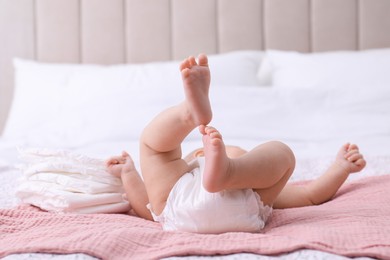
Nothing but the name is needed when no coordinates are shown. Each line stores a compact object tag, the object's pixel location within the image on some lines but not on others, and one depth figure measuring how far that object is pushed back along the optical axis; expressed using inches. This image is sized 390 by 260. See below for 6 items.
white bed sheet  67.6
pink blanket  30.3
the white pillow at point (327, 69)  78.3
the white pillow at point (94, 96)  73.7
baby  35.3
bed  32.4
